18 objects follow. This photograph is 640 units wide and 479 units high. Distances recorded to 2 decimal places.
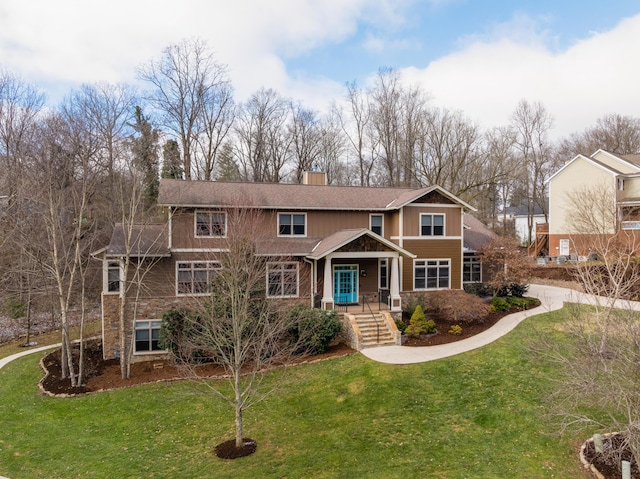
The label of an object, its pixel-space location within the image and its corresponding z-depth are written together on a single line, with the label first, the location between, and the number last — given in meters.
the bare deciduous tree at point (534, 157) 42.97
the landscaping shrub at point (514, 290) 21.65
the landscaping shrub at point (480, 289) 22.00
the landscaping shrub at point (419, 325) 17.02
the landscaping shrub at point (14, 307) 24.97
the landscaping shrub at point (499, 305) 20.16
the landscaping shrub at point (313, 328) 16.39
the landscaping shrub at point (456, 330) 17.00
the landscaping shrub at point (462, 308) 17.78
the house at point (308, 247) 17.86
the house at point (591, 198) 27.75
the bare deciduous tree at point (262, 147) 39.44
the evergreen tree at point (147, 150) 31.33
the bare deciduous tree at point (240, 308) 10.27
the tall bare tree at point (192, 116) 34.31
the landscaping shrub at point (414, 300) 20.03
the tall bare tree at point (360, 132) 40.22
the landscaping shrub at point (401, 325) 17.42
